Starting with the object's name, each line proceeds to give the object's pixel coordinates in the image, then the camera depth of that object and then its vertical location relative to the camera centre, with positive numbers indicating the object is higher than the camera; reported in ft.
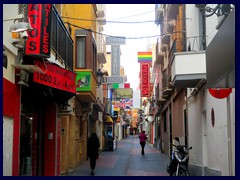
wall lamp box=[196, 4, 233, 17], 30.19 +7.68
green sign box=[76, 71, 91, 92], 61.31 +5.49
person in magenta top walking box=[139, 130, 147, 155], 100.79 -3.65
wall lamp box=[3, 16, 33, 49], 30.12 +6.14
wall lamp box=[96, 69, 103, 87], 75.38 +7.49
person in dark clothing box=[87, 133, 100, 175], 55.47 -3.22
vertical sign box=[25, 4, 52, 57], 33.45 +6.83
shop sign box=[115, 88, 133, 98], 142.13 +9.04
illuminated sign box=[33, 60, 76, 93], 36.32 +3.84
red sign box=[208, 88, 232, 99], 33.68 +2.19
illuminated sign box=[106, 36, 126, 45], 83.66 +15.05
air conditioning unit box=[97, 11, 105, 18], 96.74 +22.83
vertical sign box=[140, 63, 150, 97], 142.31 +13.27
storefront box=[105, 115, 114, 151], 108.99 -2.98
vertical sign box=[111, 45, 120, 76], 101.55 +13.37
